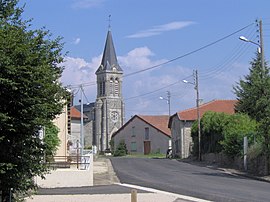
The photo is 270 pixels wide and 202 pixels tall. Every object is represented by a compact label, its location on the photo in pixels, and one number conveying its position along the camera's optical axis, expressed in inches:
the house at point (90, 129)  4923.7
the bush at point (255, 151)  1342.5
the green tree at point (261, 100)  1192.8
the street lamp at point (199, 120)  2150.1
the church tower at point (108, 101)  4793.3
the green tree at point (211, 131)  1946.5
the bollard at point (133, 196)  459.8
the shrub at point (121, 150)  3610.0
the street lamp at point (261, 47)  1274.4
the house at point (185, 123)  2672.2
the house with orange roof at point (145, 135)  3671.3
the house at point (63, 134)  1485.0
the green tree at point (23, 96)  443.8
